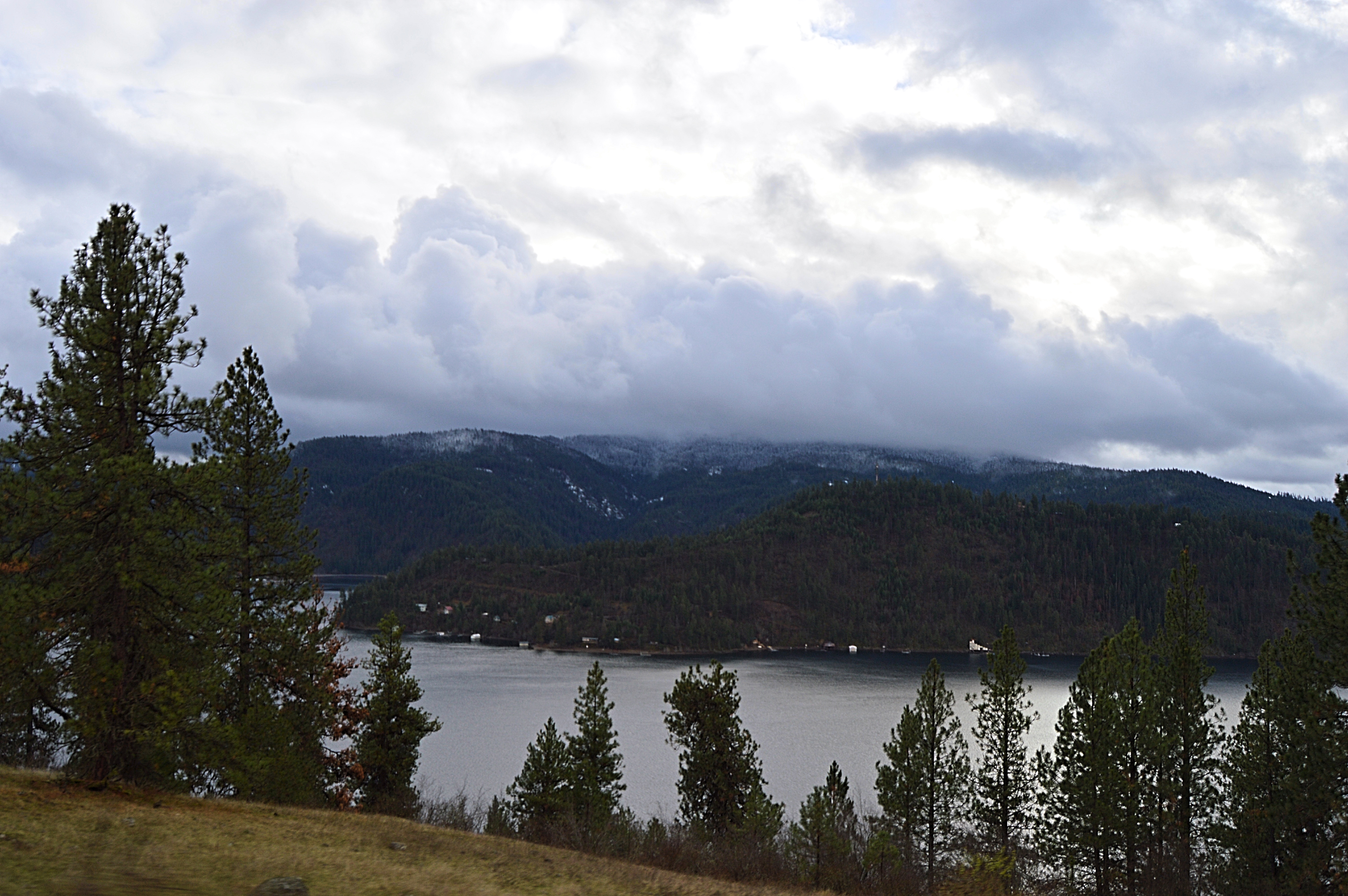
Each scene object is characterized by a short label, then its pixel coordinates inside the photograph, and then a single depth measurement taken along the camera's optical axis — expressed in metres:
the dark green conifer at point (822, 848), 35.28
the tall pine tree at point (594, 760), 42.38
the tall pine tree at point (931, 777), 48.00
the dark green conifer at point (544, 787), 41.16
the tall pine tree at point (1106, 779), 40.19
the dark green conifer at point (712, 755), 44.94
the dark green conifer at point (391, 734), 39.72
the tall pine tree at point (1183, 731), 41.09
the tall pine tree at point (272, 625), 31.09
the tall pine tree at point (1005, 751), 47.91
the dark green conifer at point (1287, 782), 28.38
